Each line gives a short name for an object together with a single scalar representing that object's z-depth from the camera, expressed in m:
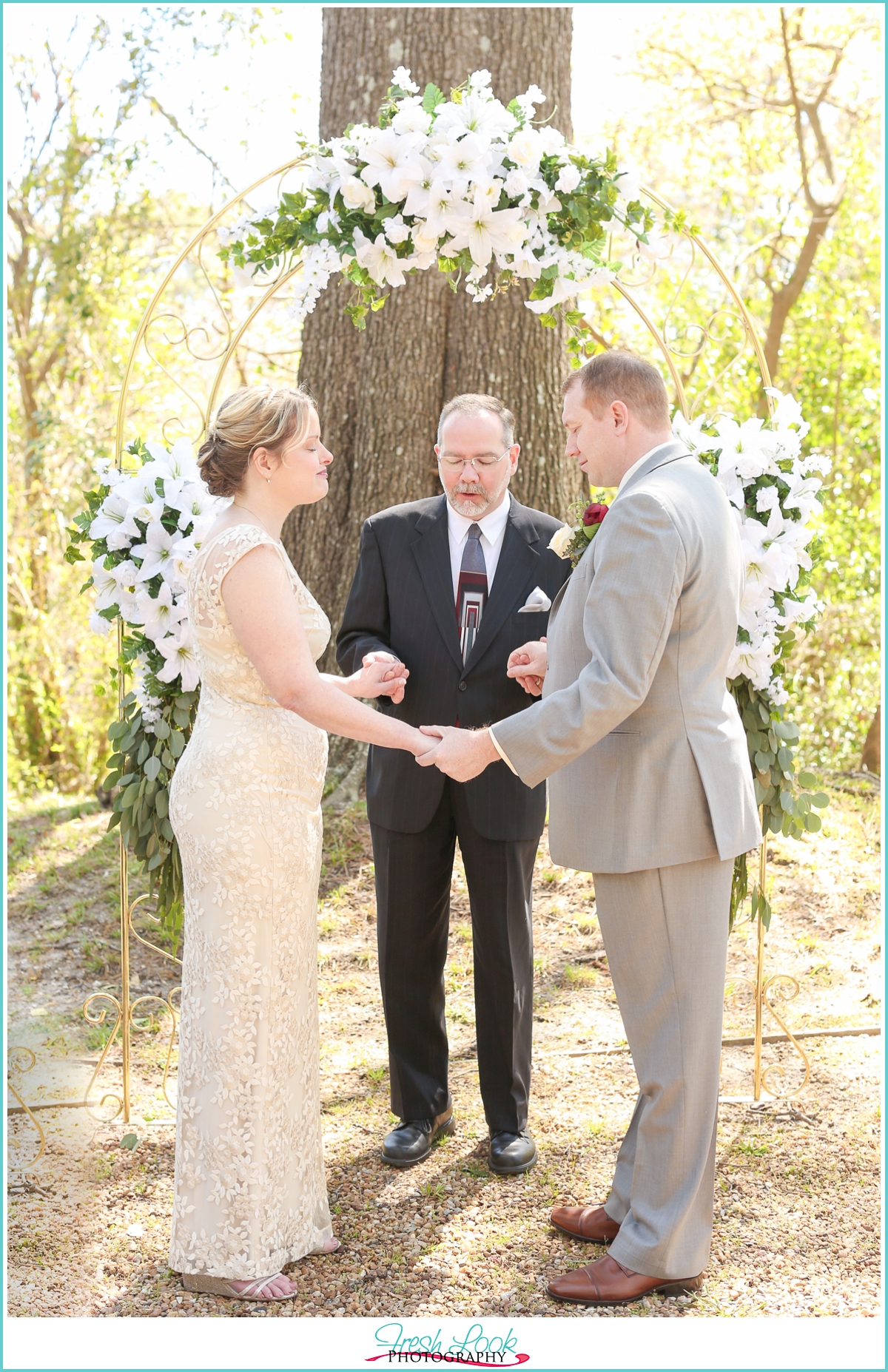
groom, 2.62
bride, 2.84
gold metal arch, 3.68
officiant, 3.44
